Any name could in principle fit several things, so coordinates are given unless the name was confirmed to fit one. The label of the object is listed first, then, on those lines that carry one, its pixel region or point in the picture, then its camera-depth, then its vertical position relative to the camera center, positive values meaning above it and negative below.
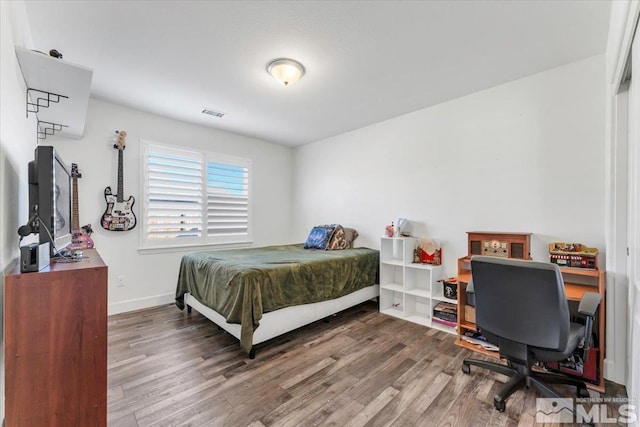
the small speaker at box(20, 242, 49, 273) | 1.09 -0.19
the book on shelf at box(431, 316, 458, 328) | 2.84 -1.16
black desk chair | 1.57 -0.64
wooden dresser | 1.06 -0.56
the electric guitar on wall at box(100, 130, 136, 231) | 3.23 +0.04
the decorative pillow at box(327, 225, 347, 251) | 3.76 -0.39
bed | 2.30 -0.75
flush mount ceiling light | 2.34 +1.28
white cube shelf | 3.06 -0.87
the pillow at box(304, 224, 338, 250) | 3.82 -0.34
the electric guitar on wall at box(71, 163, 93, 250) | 2.63 -0.13
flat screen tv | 1.22 +0.08
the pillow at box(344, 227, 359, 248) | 4.01 -0.32
